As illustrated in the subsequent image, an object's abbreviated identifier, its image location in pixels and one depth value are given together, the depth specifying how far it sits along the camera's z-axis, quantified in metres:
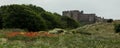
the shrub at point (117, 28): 20.16
